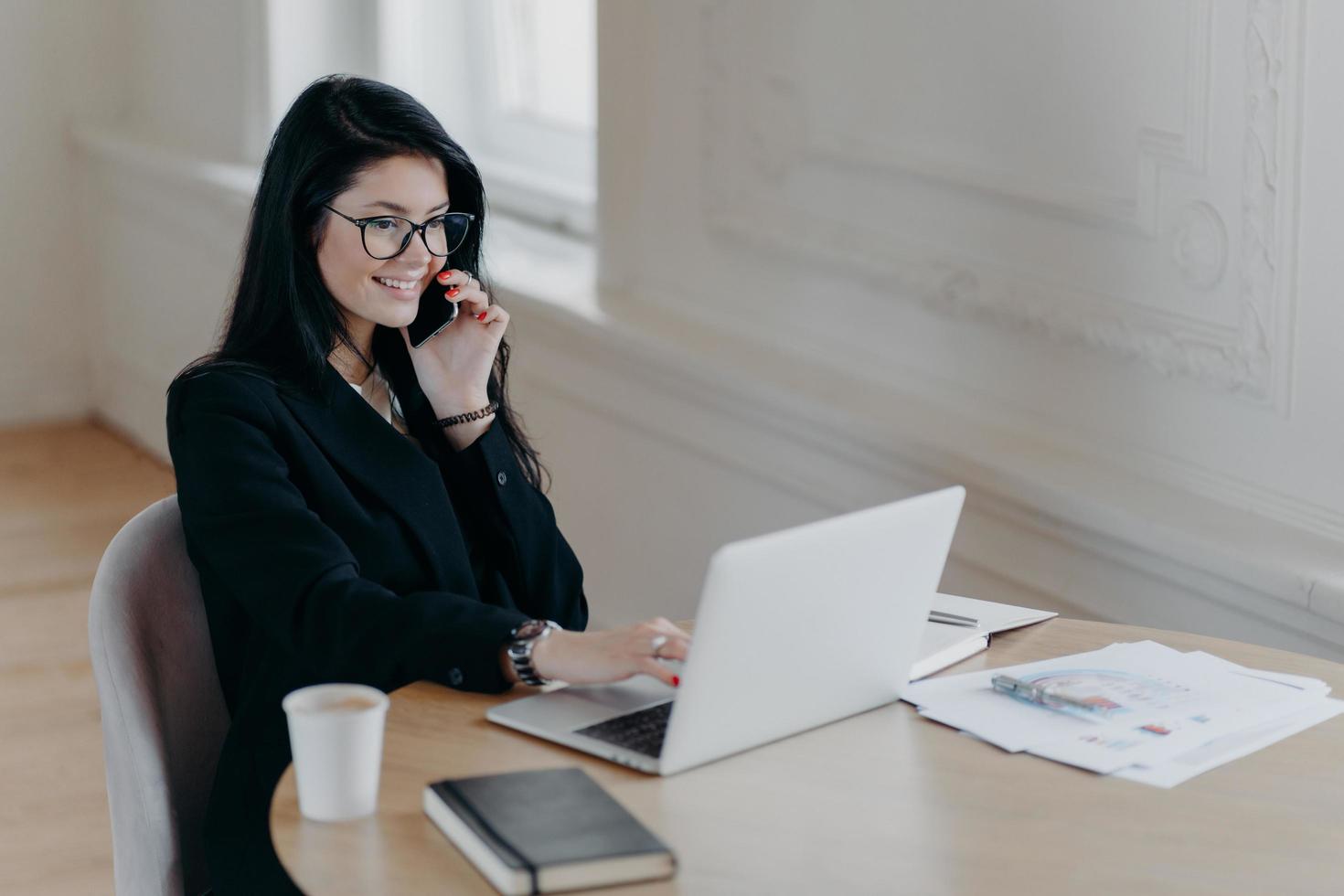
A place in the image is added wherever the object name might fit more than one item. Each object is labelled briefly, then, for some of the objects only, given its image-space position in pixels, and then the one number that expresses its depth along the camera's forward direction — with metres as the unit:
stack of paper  3.00
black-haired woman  3.11
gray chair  3.16
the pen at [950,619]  3.30
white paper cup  2.82
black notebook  2.73
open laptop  2.86
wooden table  2.78
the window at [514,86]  6.57
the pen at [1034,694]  3.08
